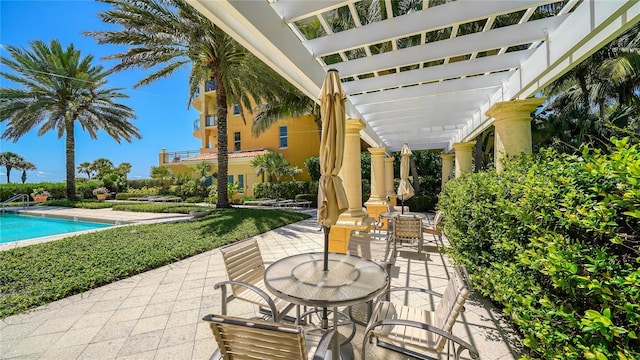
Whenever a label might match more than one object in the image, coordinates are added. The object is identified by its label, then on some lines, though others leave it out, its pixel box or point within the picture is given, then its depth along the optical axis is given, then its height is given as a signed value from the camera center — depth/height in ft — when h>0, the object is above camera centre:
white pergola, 8.33 +6.17
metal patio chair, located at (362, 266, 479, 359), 6.75 -4.63
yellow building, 70.59 +10.61
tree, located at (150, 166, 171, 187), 77.32 +2.60
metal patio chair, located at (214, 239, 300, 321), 9.23 -4.08
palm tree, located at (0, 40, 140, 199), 54.13 +20.45
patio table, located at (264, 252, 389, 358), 7.30 -3.43
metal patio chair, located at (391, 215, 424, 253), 19.69 -4.09
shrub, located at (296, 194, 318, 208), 58.54 -4.15
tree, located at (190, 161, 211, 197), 69.15 +1.56
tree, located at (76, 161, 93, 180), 124.73 +7.81
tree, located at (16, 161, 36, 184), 131.95 +9.71
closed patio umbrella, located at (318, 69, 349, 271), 9.15 +0.92
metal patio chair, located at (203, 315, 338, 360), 5.22 -3.50
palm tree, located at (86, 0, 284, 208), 34.73 +20.15
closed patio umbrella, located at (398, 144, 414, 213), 29.35 -0.08
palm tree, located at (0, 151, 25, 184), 126.21 +12.93
